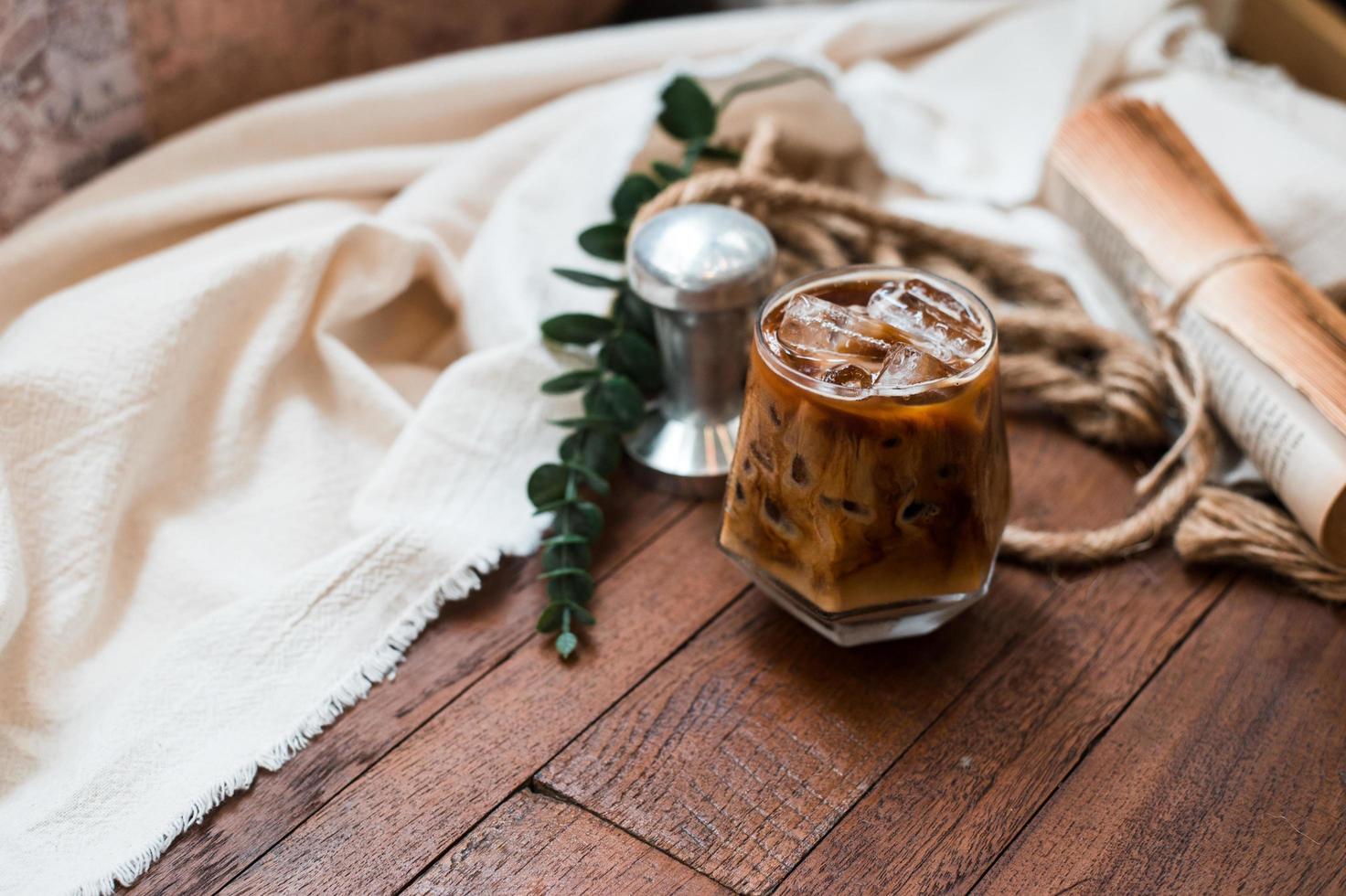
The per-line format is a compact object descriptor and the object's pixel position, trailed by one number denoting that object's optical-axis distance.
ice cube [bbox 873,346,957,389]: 0.59
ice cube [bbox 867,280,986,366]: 0.61
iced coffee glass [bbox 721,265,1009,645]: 0.59
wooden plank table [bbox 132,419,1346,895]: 0.58
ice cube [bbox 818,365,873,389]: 0.60
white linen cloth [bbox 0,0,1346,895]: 0.66
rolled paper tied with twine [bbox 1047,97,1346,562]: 0.69
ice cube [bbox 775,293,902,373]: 0.61
